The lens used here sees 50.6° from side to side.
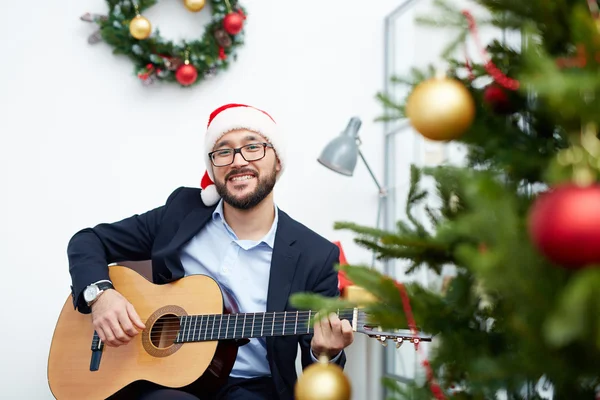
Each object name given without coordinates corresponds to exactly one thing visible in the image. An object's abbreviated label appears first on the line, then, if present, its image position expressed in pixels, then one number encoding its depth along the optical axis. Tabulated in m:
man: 1.74
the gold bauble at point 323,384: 0.82
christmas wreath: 2.68
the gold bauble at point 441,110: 0.71
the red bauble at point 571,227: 0.49
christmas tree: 0.51
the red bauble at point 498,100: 0.78
